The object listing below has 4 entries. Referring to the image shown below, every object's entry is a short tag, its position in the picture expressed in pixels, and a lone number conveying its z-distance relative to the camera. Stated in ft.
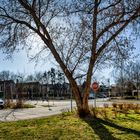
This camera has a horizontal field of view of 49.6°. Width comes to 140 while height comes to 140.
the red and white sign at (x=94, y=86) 39.58
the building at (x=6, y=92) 61.95
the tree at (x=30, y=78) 168.35
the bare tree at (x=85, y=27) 29.00
